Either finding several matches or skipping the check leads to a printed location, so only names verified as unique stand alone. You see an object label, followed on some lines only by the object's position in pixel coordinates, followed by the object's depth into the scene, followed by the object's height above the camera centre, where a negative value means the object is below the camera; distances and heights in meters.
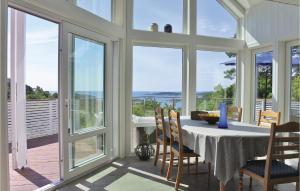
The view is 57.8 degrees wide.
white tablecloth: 2.72 -0.56
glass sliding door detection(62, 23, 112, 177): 3.56 -0.11
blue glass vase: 3.37 -0.29
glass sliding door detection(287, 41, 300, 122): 4.29 +0.24
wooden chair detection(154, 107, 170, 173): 3.98 -0.64
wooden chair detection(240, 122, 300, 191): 2.45 -0.72
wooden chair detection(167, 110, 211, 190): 3.36 -0.70
